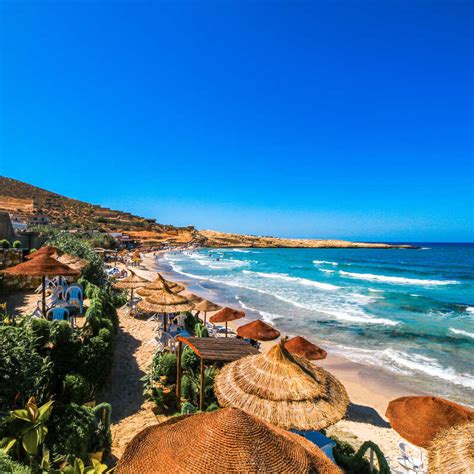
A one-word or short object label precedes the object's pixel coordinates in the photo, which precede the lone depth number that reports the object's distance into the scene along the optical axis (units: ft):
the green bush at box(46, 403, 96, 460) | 15.34
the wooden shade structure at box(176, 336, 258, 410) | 20.12
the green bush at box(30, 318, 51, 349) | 20.40
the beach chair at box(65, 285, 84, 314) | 35.94
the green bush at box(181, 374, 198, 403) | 22.67
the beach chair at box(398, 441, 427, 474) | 20.61
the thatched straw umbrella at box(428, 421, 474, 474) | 10.43
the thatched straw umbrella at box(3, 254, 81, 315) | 26.19
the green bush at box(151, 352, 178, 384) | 24.82
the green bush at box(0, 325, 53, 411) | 15.02
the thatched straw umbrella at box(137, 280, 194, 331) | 29.48
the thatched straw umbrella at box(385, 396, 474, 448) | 19.38
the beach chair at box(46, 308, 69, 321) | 29.48
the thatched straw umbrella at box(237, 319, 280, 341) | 35.55
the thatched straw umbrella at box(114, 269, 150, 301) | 46.83
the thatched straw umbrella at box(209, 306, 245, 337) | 41.45
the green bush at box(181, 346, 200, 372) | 25.40
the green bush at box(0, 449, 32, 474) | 10.39
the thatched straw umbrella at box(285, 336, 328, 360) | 31.27
